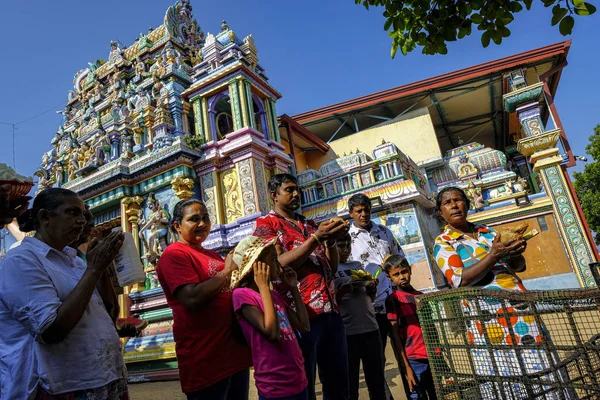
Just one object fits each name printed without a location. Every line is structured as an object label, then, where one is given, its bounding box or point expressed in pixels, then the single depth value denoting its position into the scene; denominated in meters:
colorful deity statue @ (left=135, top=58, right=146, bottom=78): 11.52
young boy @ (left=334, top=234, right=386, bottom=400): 2.50
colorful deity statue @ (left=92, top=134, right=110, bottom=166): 10.48
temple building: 8.06
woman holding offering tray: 1.59
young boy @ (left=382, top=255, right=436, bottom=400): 2.57
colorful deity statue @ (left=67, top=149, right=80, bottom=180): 10.98
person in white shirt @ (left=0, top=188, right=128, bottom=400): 1.31
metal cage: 1.42
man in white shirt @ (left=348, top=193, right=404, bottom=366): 3.05
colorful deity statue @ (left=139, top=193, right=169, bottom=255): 8.48
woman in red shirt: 1.75
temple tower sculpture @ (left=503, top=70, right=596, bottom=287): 7.84
